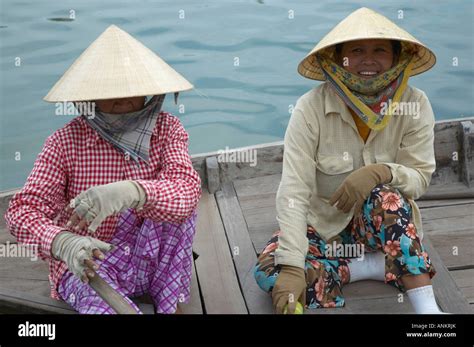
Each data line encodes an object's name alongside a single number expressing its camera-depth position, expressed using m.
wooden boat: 2.13
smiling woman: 2.03
